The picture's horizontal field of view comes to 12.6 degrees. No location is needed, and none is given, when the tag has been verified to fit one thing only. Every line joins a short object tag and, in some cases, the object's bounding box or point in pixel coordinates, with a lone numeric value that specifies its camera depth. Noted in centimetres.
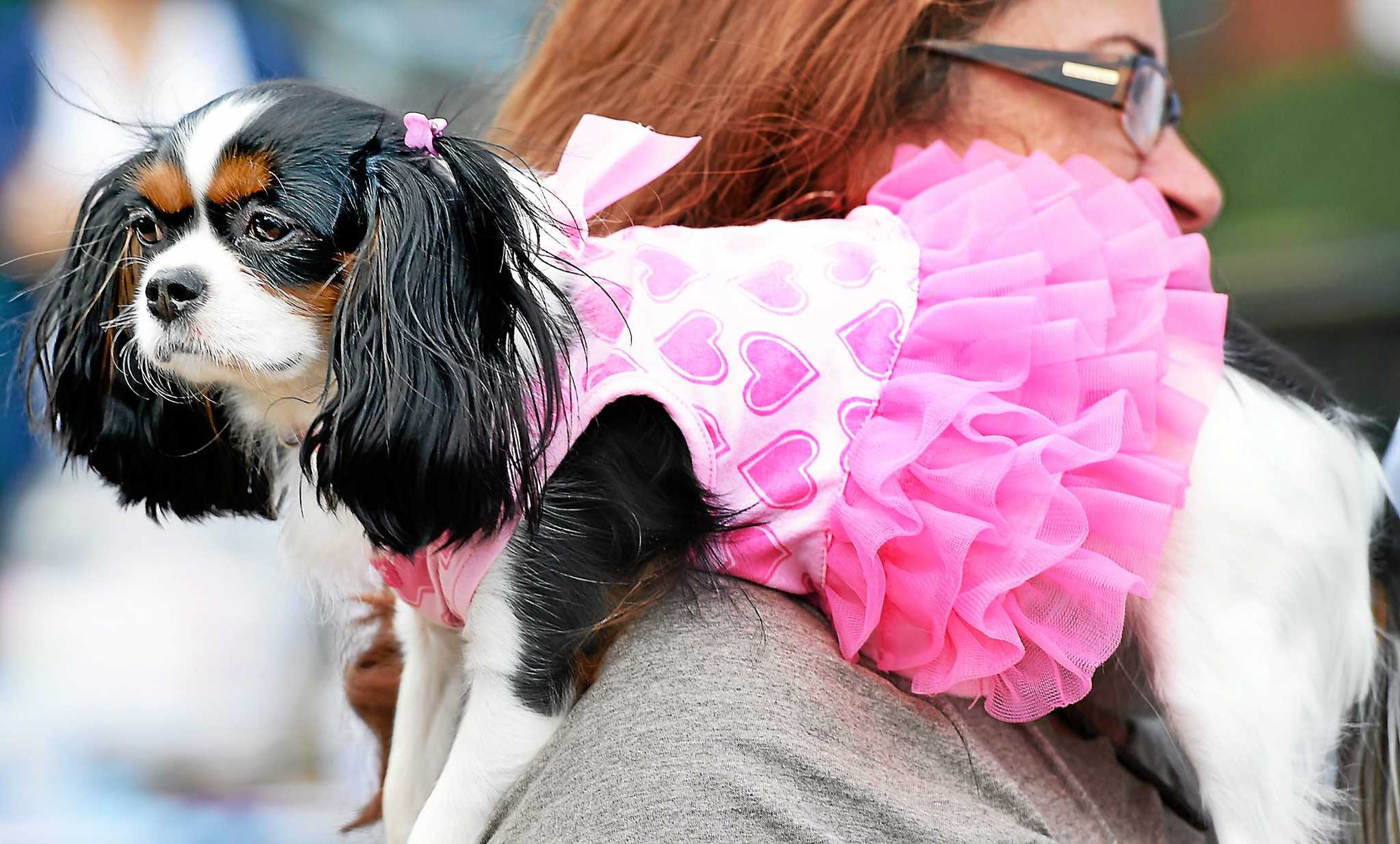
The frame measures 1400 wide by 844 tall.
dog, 238
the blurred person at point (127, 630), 367
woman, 239
